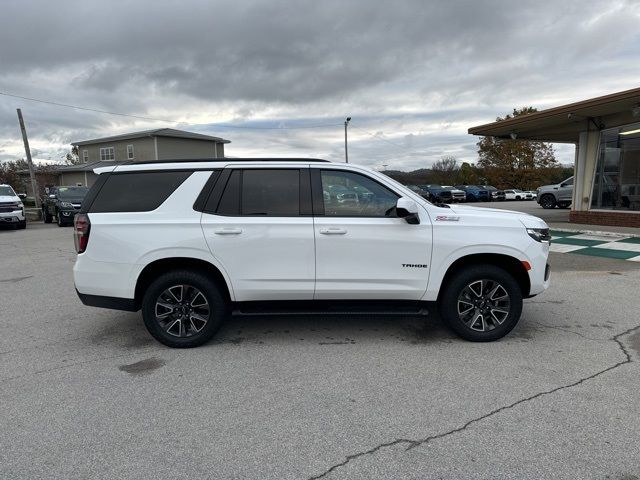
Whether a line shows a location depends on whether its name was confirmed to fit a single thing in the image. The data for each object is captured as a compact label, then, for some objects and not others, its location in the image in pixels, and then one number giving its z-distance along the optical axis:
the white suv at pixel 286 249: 4.36
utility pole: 24.84
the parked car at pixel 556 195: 23.23
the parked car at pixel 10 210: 17.58
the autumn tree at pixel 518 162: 47.59
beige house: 42.56
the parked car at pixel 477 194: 39.78
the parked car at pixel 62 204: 19.08
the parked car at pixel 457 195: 36.56
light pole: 39.56
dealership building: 13.21
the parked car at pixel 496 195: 41.06
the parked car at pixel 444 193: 36.26
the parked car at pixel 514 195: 42.22
